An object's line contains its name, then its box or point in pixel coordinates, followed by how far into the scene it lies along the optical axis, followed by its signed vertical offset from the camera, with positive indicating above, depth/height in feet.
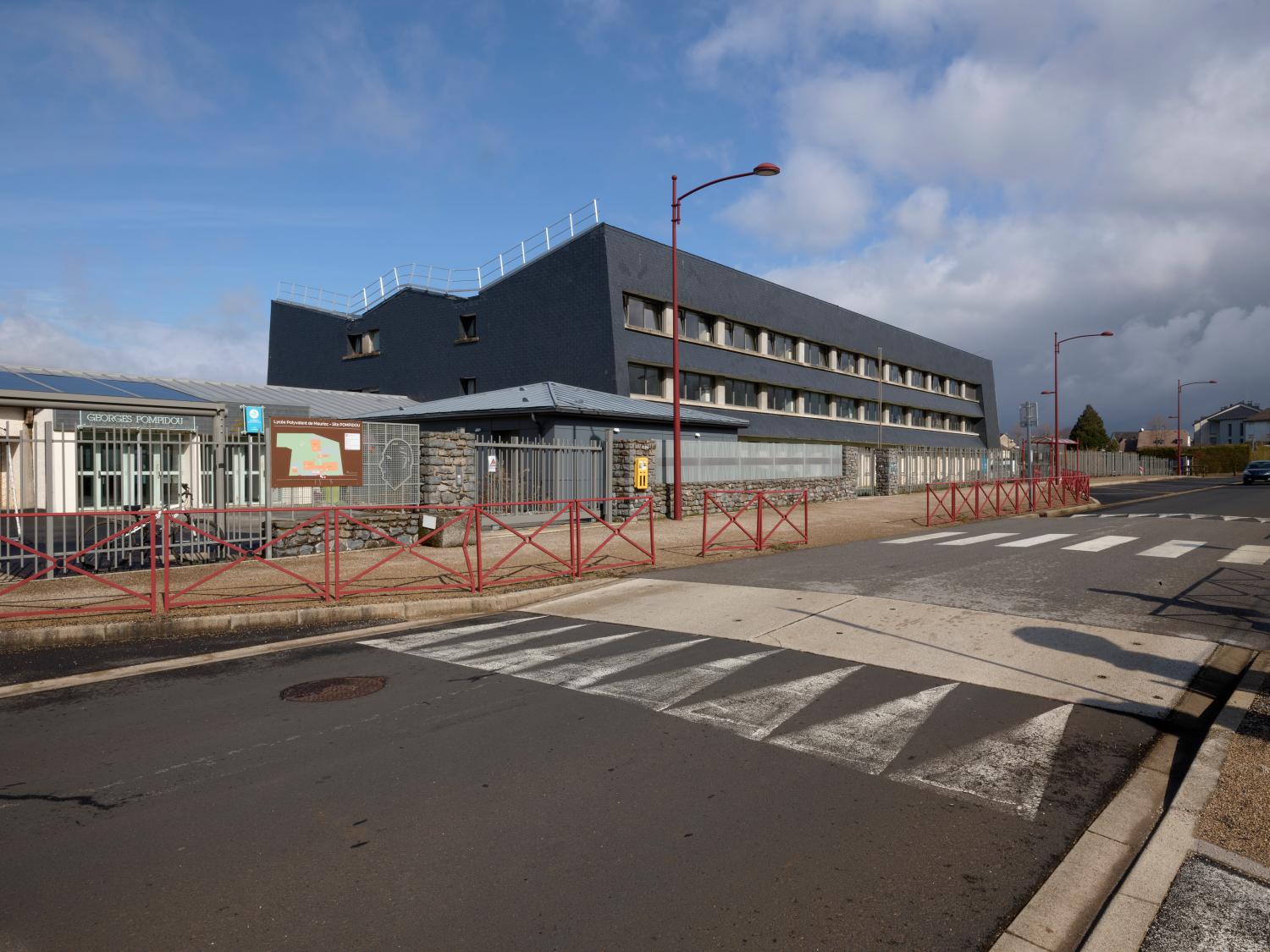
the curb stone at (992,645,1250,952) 10.07 -5.63
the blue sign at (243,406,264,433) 53.01 +4.86
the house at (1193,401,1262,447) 368.48 +23.25
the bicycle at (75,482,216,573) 39.91 -2.59
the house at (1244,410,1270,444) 345.31 +19.57
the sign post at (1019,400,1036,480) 107.24 +8.31
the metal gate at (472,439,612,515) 59.26 +1.02
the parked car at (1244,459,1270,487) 148.36 +0.10
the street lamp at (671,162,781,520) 66.28 +15.93
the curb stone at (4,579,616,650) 27.76 -4.83
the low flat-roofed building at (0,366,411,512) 38.75 +1.99
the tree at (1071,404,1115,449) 282.56 +16.00
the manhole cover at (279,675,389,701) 20.71 -5.23
